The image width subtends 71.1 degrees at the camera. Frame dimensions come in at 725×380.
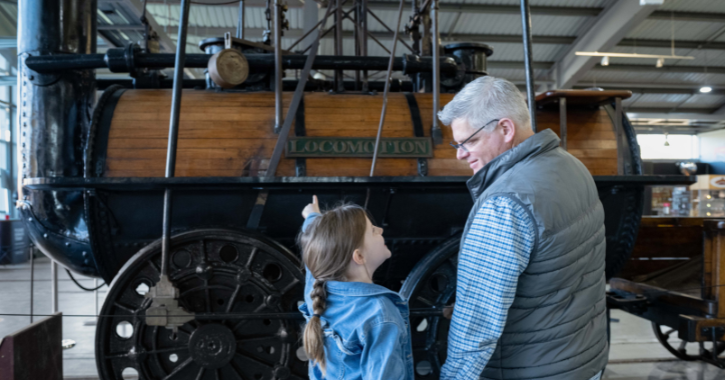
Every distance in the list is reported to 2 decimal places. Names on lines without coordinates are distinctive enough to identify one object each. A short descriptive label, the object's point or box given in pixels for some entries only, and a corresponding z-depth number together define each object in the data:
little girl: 1.42
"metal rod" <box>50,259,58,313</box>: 5.45
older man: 1.40
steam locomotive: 2.97
